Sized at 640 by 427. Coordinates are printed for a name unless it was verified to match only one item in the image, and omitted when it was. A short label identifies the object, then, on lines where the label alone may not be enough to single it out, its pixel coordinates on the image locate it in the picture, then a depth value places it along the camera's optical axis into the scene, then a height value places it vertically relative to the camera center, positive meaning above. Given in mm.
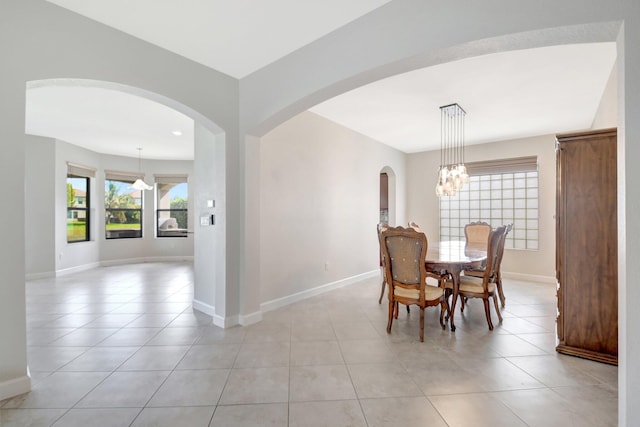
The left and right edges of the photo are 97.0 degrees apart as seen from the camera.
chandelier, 3906 +1424
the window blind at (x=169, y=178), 7566 +938
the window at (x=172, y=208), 7707 +135
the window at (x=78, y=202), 6125 +247
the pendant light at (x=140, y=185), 6137 +606
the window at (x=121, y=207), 7027 +155
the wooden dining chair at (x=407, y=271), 2689 -589
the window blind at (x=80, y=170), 5949 +943
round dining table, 2882 -509
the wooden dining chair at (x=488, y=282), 2992 -781
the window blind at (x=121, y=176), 6910 +942
